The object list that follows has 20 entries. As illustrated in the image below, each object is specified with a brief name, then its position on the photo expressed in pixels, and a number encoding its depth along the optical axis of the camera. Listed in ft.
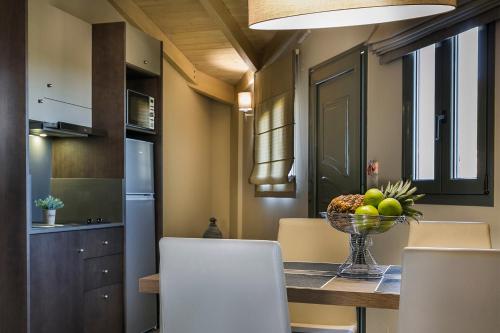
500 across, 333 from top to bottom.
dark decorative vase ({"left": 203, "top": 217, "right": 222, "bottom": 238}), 23.66
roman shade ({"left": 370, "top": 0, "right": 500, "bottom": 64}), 9.04
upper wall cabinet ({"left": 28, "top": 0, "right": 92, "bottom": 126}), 12.44
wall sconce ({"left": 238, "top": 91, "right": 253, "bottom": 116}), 23.11
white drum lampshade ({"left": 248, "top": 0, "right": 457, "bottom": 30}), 6.33
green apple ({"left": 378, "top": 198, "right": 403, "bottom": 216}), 6.74
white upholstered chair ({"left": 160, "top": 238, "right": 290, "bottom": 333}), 5.54
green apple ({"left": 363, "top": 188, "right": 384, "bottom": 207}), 6.91
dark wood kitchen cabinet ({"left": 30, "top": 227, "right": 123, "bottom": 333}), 11.36
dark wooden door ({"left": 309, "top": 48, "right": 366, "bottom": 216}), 13.82
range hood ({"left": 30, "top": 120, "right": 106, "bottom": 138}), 12.08
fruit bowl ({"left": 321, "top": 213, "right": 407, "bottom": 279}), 6.81
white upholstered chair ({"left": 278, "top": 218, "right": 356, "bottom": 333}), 9.09
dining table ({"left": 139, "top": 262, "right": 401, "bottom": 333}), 5.91
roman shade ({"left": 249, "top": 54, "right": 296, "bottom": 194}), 18.38
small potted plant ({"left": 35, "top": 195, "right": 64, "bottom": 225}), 12.48
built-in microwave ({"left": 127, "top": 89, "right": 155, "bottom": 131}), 14.75
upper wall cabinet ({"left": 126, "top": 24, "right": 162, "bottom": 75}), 14.69
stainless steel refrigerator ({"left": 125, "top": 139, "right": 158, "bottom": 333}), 14.46
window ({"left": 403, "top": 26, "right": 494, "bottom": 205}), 9.24
